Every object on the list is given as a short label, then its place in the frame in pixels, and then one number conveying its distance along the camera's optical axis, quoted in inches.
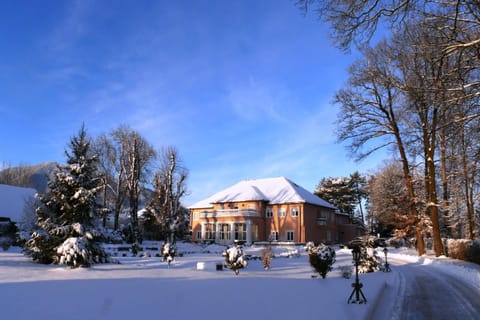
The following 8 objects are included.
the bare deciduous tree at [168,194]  1616.6
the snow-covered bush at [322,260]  597.0
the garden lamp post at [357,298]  377.1
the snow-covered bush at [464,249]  849.5
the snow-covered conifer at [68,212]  704.4
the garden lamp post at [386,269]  754.6
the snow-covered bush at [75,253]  631.8
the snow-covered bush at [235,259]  652.7
